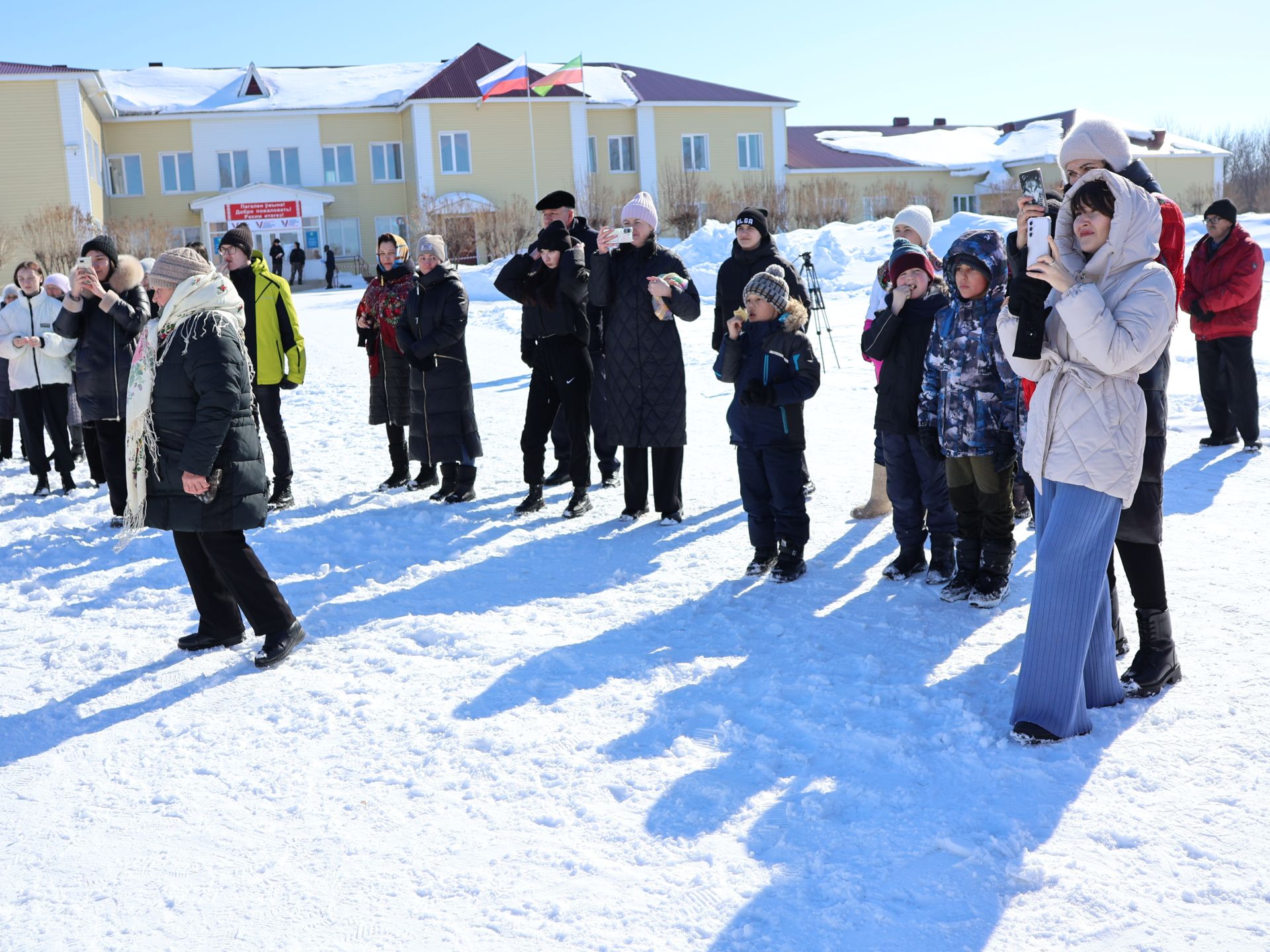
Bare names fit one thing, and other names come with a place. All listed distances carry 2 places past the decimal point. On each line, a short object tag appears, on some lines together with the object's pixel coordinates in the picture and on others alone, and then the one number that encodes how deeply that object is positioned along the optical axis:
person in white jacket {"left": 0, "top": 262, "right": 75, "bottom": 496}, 8.42
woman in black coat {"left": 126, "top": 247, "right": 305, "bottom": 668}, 4.48
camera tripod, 13.13
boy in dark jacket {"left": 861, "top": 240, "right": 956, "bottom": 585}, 5.34
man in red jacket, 7.61
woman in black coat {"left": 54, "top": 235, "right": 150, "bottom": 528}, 7.25
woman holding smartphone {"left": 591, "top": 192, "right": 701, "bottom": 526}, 6.60
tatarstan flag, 30.28
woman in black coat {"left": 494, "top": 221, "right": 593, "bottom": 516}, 6.97
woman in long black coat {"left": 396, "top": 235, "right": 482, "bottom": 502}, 7.25
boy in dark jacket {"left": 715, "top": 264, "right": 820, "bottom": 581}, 5.49
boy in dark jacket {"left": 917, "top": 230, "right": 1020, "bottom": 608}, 4.76
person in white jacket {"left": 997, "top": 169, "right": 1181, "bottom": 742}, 3.35
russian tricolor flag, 32.72
